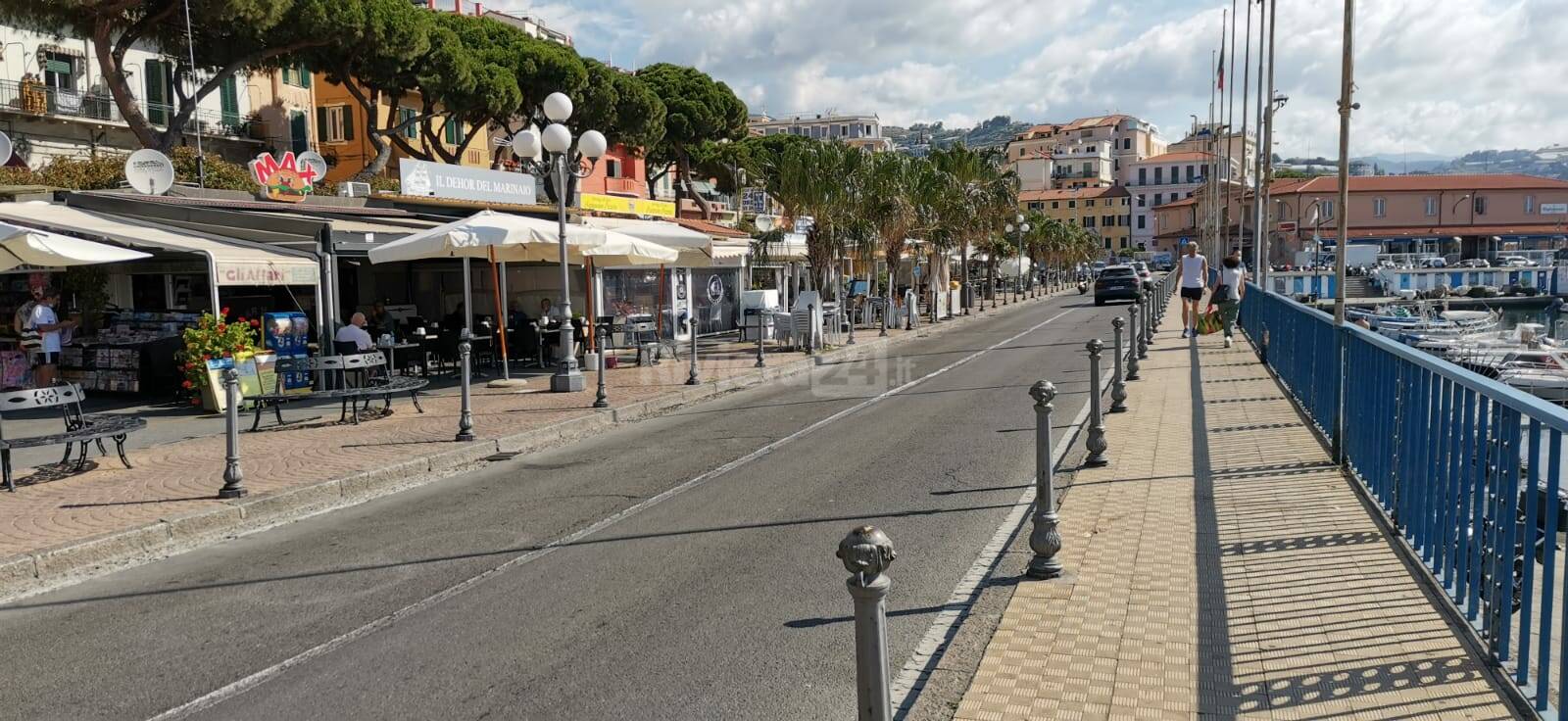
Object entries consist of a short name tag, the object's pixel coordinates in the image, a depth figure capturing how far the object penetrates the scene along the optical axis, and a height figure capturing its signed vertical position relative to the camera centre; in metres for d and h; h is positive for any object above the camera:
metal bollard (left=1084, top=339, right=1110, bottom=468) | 9.05 -1.39
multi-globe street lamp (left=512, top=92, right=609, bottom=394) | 16.45 +2.13
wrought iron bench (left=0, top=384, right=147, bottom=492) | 9.16 -1.28
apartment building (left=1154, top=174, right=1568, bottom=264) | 87.25 +4.48
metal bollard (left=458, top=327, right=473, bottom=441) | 11.72 -1.47
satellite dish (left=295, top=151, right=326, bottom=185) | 22.80 +2.68
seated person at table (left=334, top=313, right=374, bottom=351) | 15.31 -0.70
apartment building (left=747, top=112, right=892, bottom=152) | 167.29 +24.14
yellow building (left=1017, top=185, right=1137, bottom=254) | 143.25 +8.68
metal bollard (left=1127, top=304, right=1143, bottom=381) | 15.51 -1.21
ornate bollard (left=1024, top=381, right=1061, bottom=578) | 6.02 -1.34
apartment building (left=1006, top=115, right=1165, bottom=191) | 155.52 +19.03
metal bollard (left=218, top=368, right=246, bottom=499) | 8.80 -1.40
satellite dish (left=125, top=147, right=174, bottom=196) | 18.42 +2.05
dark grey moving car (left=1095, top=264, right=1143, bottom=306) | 44.56 -0.54
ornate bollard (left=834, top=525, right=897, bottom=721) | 3.15 -1.00
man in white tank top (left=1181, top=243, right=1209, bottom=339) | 20.03 -0.17
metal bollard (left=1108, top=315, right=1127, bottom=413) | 12.38 -1.40
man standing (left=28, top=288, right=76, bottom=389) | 15.13 -0.64
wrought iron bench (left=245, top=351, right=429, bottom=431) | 12.68 -1.26
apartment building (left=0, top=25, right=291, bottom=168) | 35.81 +6.93
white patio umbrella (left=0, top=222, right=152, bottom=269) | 11.89 +0.47
